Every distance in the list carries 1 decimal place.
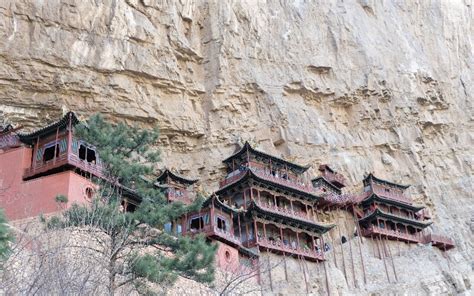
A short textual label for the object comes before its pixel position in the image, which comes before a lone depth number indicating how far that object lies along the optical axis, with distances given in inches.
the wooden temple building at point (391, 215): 1333.7
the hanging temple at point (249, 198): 819.4
